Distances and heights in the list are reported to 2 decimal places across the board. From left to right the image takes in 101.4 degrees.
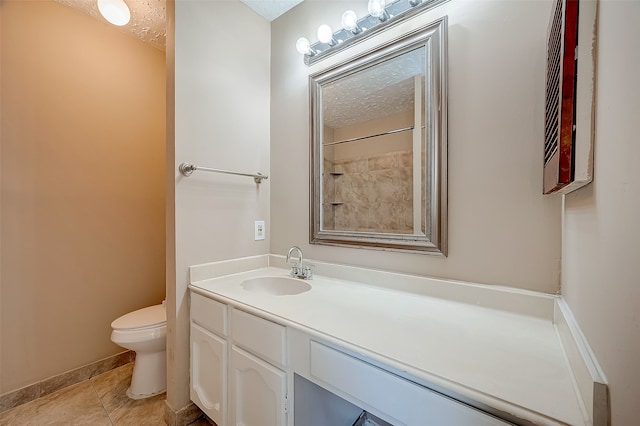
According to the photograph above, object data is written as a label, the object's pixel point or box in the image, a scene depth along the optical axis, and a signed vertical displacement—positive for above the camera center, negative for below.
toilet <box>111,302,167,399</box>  1.53 -0.81
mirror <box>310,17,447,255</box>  1.14 +0.33
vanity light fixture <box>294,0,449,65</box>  1.20 +0.94
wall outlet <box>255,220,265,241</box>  1.73 -0.12
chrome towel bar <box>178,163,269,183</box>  1.36 +0.23
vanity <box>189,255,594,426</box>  0.59 -0.39
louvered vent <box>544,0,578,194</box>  0.57 +0.27
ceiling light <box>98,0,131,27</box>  1.52 +1.19
